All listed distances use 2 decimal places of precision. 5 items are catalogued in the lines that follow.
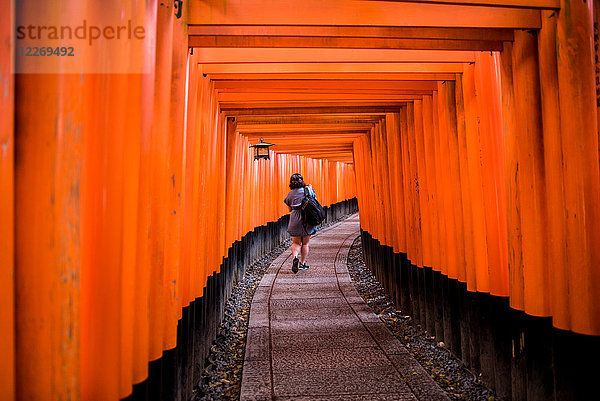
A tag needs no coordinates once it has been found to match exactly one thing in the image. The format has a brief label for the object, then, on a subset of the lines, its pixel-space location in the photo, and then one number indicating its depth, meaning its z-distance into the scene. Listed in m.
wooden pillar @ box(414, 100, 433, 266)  4.68
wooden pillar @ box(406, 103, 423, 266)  5.00
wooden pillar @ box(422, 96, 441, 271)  4.44
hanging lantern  7.54
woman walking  8.08
